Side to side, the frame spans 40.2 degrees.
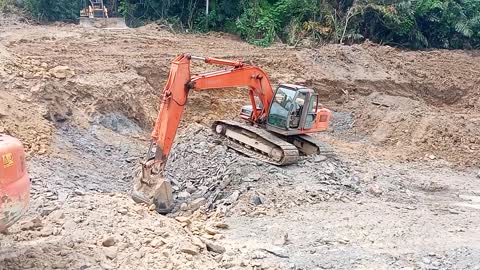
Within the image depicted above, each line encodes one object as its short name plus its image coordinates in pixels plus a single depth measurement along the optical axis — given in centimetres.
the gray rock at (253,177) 1110
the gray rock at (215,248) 825
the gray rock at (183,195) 1084
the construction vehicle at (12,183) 589
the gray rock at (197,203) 1032
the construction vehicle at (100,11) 2581
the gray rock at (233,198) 1053
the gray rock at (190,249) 774
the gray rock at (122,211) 865
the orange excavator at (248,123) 1017
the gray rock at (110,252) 735
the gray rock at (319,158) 1221
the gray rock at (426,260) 838
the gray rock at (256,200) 1043
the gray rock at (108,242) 758
